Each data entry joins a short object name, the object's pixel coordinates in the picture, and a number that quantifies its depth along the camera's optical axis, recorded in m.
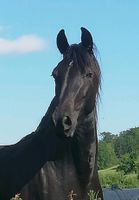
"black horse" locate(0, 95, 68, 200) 6.32
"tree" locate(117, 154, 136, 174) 56.50
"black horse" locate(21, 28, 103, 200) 6.15
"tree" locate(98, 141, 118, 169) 78.56
